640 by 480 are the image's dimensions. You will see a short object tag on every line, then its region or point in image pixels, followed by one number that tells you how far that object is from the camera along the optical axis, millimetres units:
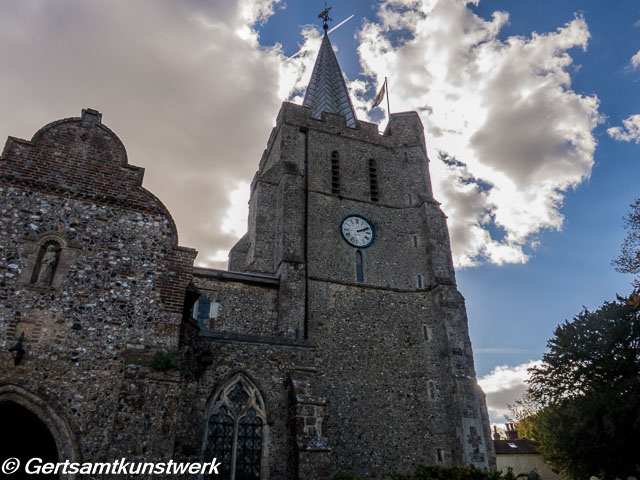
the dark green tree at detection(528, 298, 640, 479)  18156
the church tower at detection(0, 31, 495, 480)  9016
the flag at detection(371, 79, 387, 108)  29034
